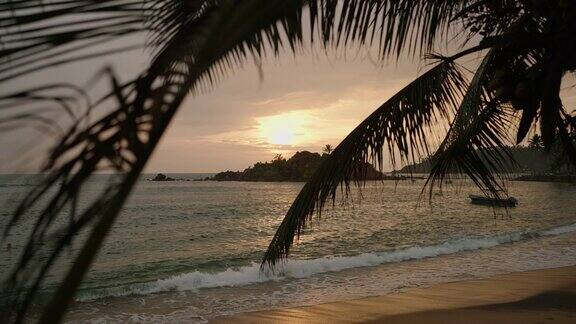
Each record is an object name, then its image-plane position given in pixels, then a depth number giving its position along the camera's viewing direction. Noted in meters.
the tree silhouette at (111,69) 0.72
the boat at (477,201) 43.09
